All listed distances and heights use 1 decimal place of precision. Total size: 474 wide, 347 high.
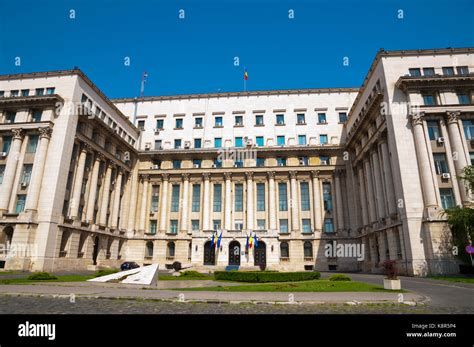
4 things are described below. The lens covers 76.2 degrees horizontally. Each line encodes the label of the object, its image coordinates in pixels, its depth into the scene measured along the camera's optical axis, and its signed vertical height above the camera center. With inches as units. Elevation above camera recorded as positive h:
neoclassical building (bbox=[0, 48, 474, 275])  1353.3 +493.3
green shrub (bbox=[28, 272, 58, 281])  970.2 -61.7
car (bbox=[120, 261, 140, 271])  1544.8 -41.2
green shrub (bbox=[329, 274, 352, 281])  1019.3 -65.3
